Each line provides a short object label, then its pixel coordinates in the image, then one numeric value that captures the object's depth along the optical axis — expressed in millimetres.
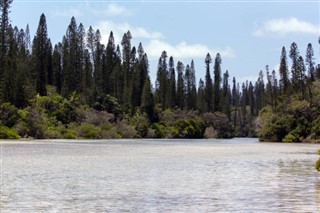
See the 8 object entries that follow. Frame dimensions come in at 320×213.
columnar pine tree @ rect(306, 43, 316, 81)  131000
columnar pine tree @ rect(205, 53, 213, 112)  166625
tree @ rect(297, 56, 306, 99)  122750
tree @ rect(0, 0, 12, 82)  99688
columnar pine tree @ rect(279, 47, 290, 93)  132000
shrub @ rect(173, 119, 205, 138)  124144
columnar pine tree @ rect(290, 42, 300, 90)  124562
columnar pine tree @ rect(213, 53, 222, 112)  166750
